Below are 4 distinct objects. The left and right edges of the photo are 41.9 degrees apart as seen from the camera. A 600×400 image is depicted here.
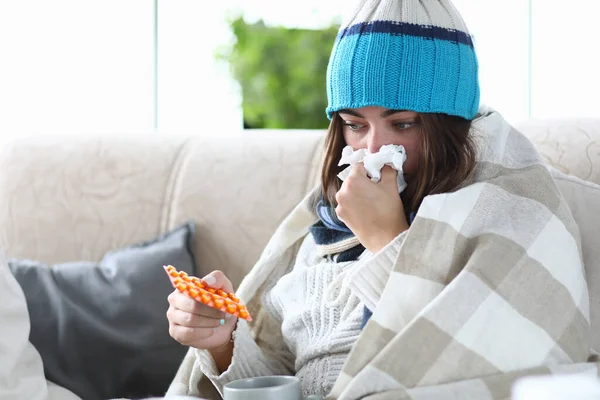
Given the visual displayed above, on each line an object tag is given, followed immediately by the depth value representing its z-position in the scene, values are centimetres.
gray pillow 168
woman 108
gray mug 101
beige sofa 182
